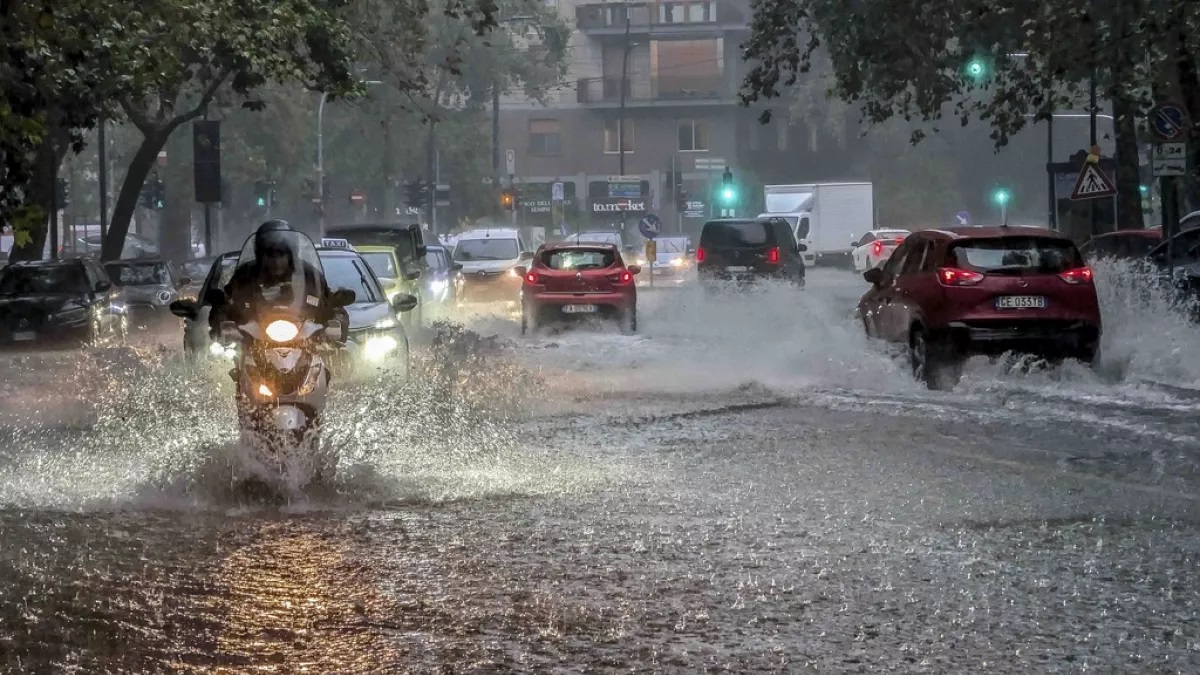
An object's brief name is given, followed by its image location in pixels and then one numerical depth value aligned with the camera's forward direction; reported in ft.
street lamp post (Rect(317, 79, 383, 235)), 232.53
